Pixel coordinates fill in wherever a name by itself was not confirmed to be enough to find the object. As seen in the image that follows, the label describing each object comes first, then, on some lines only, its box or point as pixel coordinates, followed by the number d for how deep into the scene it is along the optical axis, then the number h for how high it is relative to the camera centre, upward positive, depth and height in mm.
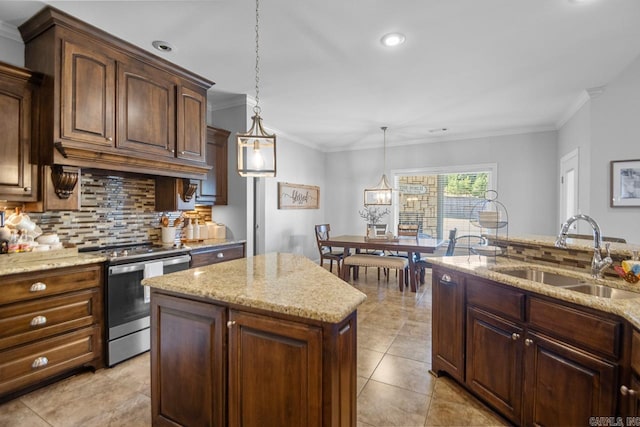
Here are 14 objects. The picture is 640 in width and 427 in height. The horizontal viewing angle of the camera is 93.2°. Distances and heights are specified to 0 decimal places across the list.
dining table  4484 -519
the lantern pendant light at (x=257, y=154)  2148 +413
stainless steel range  2525 -766
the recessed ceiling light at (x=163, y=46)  2684 +1492
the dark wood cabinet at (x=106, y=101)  2322 +962
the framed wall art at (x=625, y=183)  3229 +329
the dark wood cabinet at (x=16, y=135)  2244 +565
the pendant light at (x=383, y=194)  5258 +317
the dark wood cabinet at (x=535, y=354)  1366 -771
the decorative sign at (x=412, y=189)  6551 +505
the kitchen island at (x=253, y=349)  1236 -638
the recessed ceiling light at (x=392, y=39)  2541 +1483
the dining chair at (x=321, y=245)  5457 -555
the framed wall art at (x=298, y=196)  5841 +313
